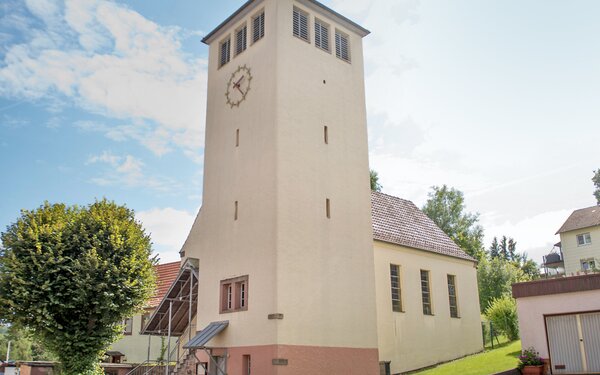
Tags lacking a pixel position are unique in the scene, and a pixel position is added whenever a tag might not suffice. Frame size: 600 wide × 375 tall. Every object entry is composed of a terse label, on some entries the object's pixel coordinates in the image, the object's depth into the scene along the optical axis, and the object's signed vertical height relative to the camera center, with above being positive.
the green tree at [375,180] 53.12 +15.27
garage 19.56 +0.78
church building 22.27 +4.85
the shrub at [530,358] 19.94 -0.45
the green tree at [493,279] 49.62 +5.74
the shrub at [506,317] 31.47 +1.54
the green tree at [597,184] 54.25 +15.00
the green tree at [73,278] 23.34 +2.99
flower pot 19.55 -0.84
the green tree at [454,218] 56.56 +12.73
